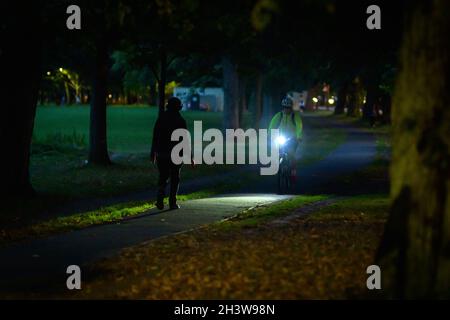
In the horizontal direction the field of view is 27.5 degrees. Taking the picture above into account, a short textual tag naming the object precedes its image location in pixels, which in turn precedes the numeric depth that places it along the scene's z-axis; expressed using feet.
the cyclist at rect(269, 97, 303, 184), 63.26
